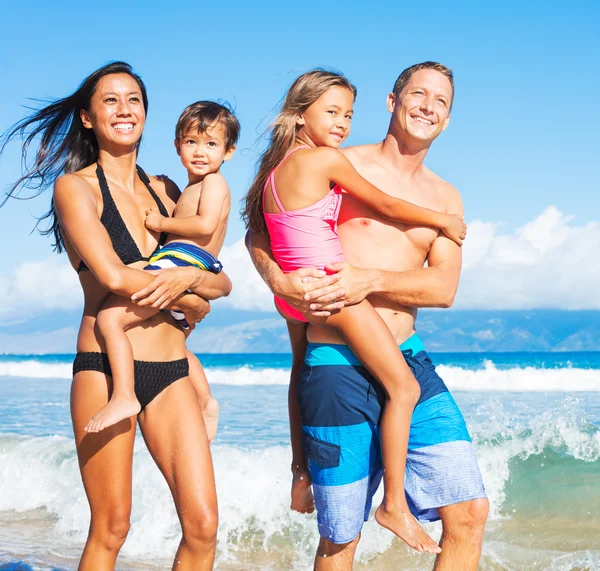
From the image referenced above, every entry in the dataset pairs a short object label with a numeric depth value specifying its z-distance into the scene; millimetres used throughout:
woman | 3213
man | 3391
